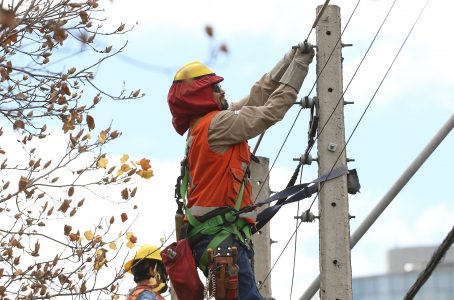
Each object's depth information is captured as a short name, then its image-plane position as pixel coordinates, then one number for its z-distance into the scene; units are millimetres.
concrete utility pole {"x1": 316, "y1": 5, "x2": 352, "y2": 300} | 13765
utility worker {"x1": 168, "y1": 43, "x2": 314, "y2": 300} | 13008
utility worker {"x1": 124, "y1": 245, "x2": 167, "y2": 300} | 15431
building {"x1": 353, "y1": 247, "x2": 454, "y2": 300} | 165838
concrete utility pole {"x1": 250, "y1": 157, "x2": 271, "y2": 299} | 17311
